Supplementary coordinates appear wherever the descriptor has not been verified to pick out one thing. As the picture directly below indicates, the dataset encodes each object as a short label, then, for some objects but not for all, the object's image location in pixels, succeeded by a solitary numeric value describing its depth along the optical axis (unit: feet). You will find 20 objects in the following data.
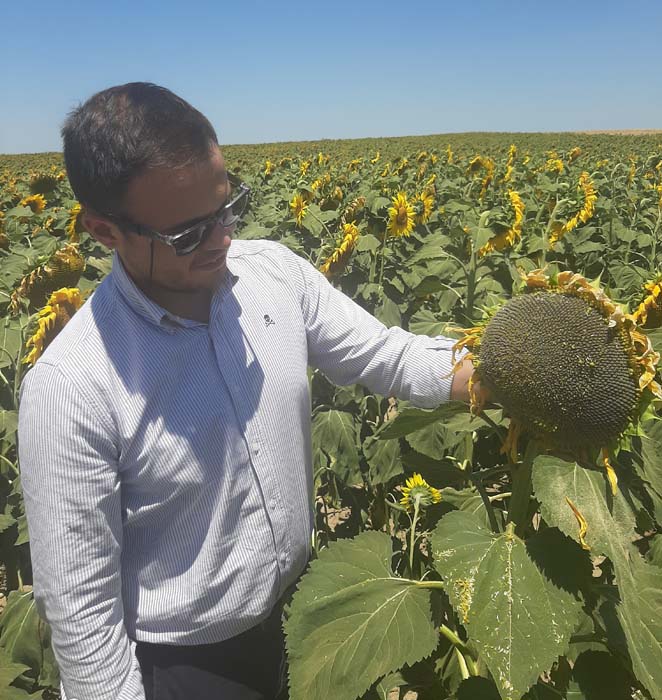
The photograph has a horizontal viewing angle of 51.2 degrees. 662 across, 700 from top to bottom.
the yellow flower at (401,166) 44.08
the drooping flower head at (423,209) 20.29
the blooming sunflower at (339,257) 12.90
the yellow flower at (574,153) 47.52
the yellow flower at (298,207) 18.84
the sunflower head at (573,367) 3.75
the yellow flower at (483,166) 32.13
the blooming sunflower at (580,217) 18.61
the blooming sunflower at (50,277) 10.12
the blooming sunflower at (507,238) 15.31
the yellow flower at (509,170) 39.30
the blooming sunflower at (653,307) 5.15
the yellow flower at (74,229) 18.62
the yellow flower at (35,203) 29.81
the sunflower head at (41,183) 31.78
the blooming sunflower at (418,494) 7.16
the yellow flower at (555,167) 36.17
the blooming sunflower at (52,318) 8.08
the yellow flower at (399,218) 16.53
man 4.58
